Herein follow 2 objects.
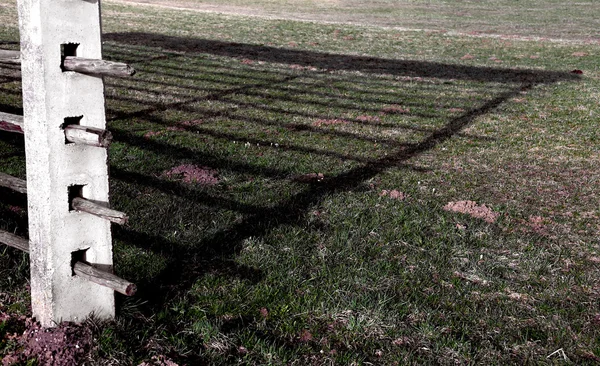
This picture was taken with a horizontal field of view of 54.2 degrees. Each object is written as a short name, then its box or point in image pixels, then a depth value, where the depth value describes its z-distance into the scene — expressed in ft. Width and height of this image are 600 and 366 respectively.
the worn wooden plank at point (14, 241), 11.51
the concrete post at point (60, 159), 9.64
